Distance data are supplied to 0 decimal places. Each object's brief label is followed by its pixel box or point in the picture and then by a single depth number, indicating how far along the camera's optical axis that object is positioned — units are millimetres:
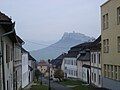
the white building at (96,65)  48131
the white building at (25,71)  54588
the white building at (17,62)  34675
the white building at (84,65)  63859
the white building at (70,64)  84438
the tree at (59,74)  80156
